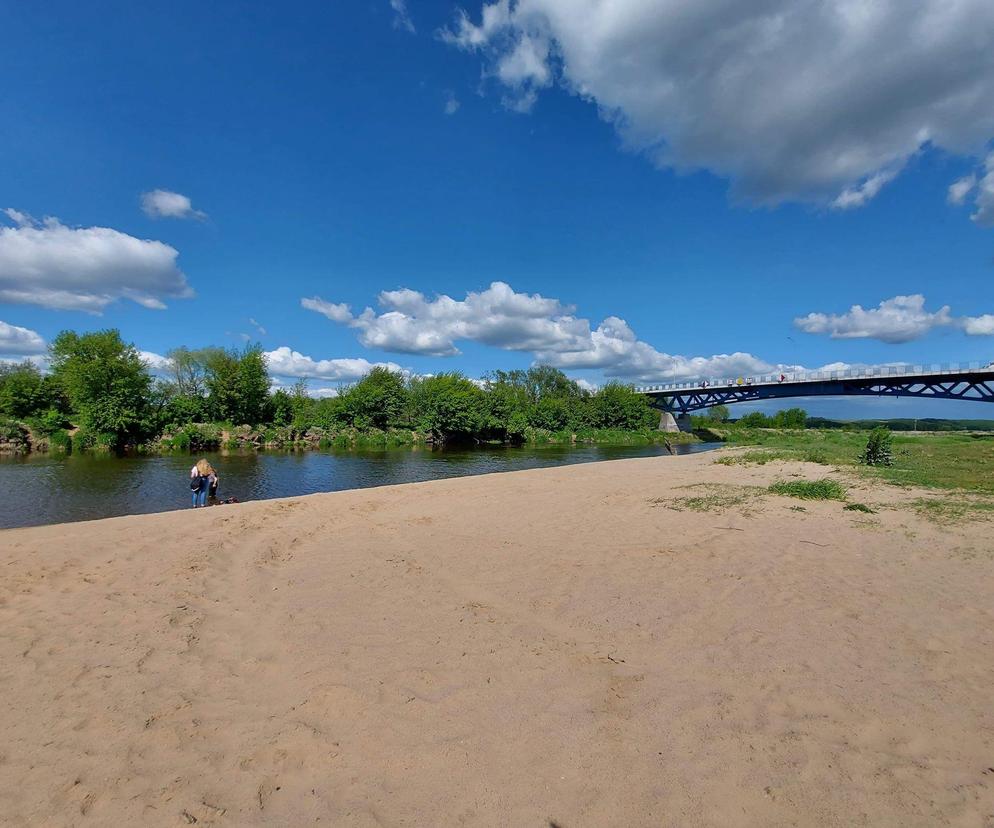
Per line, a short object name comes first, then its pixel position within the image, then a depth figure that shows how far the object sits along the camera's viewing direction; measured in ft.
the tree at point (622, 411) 282.77
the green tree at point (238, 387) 193.67
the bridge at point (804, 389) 209.67
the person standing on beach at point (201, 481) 57.26
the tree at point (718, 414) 439.06
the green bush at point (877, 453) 71.97
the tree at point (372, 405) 215.92
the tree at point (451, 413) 207.51
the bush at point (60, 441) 140.67
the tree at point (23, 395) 165.58
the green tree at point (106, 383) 147.74
